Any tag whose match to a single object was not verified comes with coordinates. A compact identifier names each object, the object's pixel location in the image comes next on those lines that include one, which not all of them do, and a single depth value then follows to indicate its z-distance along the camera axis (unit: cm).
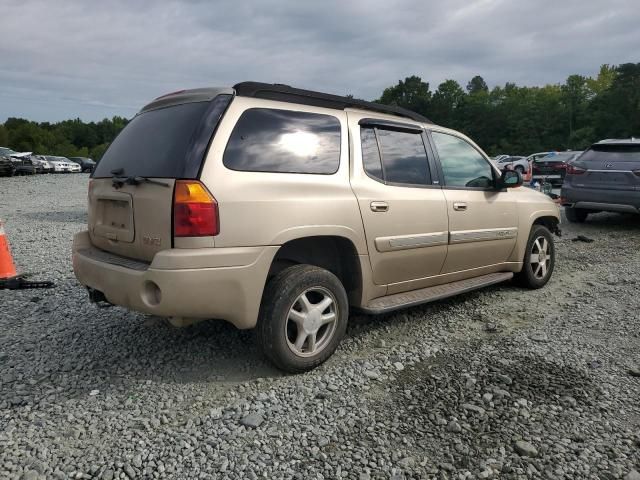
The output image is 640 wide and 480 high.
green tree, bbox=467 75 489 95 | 14002
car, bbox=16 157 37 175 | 2732
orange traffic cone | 532
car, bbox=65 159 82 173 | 3816
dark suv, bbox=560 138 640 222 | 861
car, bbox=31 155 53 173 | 3145
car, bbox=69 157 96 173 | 4322
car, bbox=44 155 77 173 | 3584
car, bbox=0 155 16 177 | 2573
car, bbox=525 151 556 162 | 2506
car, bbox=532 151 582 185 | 2078
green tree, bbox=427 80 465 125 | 9639
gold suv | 285
